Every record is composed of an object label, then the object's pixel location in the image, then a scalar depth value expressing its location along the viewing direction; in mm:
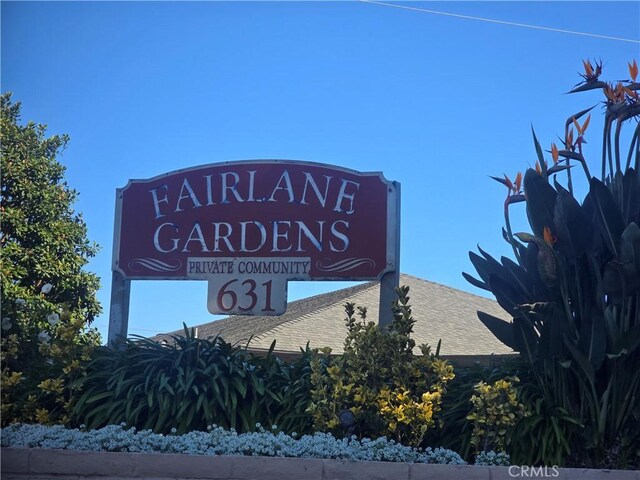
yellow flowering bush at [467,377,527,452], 6297
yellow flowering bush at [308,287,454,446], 6539
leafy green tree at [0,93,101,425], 15578
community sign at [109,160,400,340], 8727
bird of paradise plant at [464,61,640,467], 6516
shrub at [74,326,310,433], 7125
